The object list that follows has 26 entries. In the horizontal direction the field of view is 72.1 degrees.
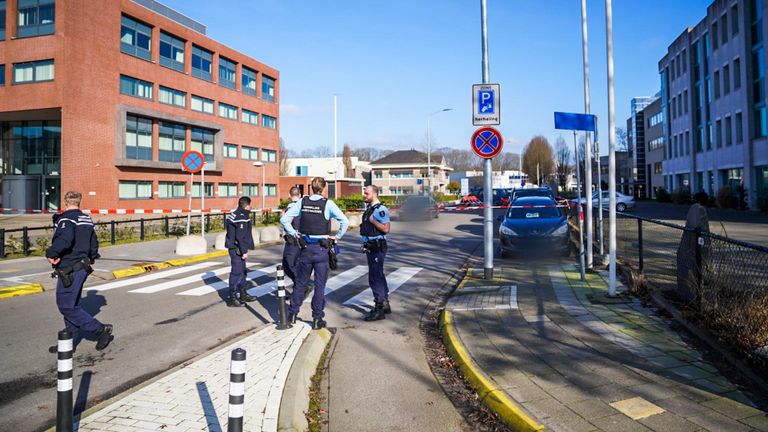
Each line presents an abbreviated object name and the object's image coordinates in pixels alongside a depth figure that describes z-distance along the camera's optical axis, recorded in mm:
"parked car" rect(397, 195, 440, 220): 31125
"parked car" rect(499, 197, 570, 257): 13352
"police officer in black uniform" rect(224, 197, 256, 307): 8938
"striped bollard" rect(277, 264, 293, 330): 6773
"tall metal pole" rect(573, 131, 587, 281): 9867
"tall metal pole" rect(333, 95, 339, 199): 50612
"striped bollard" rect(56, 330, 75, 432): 3455
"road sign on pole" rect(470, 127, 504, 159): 10656
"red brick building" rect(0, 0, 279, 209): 30734
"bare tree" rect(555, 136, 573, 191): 64062
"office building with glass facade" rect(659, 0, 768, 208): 35438
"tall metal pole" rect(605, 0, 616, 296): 8414
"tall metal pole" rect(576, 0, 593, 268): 10297
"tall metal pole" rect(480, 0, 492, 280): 10664
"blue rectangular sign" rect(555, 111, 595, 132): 9414
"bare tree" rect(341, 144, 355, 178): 87938
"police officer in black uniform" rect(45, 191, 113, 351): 6117
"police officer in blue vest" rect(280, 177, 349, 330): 6883
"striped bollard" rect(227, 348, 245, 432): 3157
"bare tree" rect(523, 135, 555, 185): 97625
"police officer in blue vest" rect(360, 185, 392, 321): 7508
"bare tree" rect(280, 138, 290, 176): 88612
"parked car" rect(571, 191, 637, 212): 39781
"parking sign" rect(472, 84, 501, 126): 10898
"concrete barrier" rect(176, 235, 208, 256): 15391
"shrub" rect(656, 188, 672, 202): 54125
